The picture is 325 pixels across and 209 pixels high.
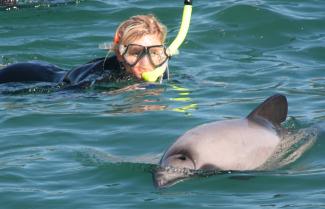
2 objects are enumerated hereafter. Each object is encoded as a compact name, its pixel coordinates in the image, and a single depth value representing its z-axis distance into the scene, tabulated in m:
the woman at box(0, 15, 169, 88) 18.96
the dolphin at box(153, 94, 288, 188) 12.58
